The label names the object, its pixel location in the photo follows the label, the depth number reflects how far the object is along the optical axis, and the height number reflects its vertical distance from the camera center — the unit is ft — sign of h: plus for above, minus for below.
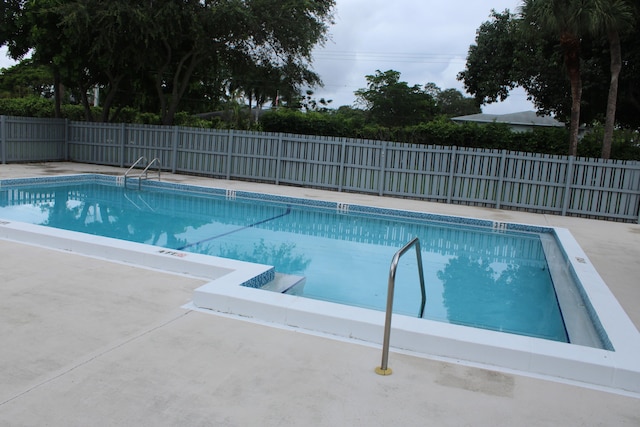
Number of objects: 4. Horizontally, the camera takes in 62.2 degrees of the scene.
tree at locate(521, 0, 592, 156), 39.81 +11.38
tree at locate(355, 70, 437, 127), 136.15 +15.25
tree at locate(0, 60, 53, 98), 118.42 +11.05
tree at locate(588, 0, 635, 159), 38.93 +11.50
